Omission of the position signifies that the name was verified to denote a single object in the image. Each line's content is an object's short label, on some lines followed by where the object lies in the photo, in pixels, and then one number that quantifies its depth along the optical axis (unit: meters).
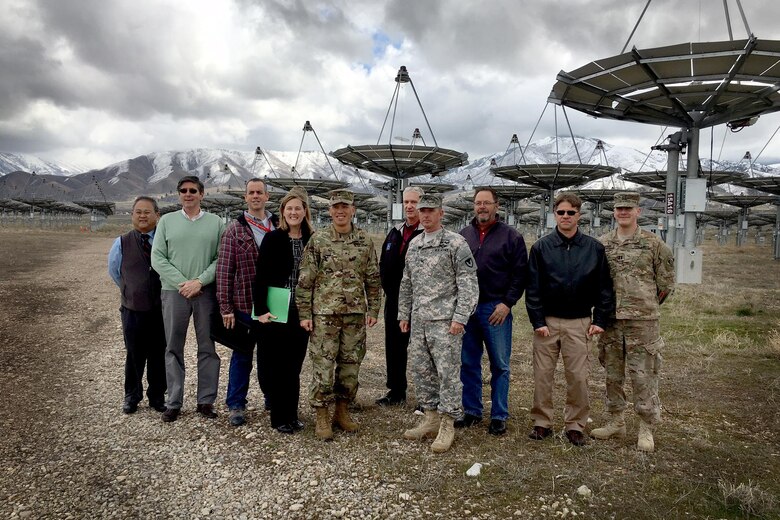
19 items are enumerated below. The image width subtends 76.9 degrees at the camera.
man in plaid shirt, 4.57
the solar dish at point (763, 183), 26.81
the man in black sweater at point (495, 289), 4.54
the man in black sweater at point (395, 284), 5.18
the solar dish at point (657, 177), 26.02
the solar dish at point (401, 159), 19.12
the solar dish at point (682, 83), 10.58
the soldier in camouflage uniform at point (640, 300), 4.20
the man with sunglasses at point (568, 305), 4.27
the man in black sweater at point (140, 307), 4.81
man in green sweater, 4.64
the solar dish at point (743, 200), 35.20
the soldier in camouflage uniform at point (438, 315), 4.25
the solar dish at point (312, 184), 28.68
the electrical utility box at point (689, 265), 13.65
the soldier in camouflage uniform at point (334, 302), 4.38
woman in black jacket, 4.45
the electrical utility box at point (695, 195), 13.48
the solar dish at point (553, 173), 23.56
